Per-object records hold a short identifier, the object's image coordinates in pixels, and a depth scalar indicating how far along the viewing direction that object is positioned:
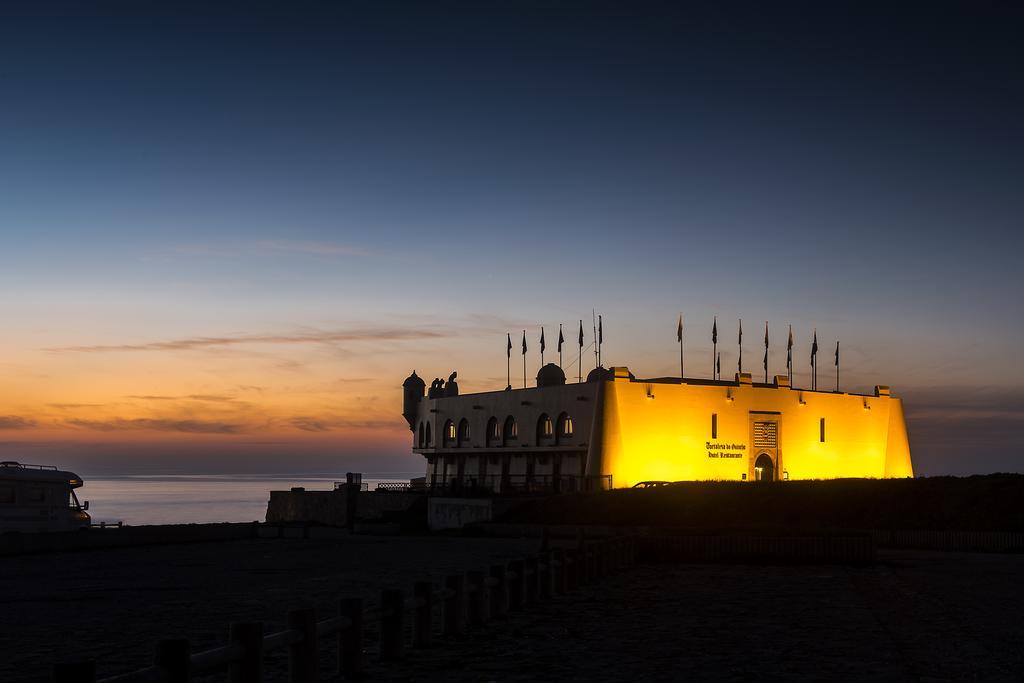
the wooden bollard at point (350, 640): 12.47
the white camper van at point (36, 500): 44.84
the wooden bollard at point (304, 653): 11.19
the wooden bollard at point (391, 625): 13.67
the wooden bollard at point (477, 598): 16.44
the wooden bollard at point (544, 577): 20.20
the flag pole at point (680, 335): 74.31
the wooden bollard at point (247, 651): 10.02
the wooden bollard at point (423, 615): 14.45
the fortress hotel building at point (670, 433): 70.31
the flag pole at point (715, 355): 76.25
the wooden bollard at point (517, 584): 18.70
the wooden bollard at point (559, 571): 21.53
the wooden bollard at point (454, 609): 15.52
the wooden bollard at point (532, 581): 19.66
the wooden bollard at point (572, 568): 22.61
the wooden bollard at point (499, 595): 17.66
